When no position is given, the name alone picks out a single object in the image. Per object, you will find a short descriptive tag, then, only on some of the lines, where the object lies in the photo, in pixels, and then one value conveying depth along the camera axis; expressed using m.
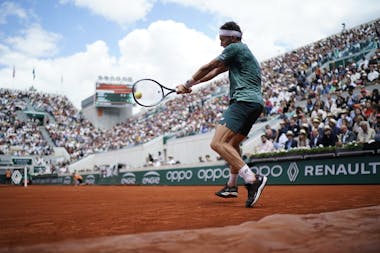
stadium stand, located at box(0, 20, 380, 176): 12.85
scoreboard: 45.59
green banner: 9.86
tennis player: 4.57
